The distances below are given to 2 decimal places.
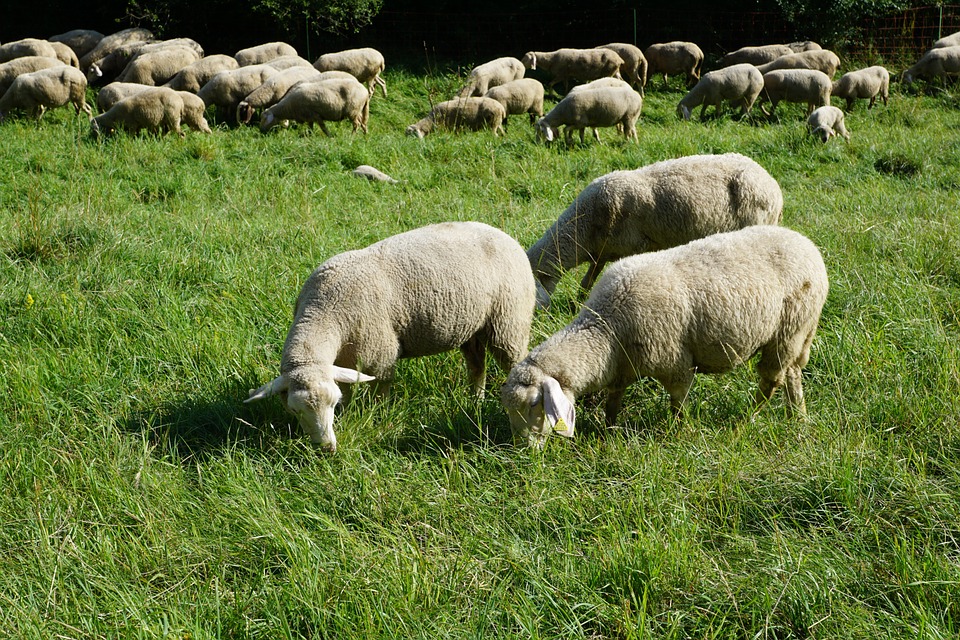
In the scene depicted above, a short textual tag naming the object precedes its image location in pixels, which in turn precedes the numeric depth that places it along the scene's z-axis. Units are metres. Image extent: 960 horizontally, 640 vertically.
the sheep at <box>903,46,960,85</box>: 17.09
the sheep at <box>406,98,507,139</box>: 13.13
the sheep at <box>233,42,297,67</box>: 16.34
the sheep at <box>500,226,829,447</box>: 4.05
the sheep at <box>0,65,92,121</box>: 12.65
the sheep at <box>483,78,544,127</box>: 14.08
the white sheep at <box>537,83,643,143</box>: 12.23
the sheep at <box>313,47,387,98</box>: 15.54
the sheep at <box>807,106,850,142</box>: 11.91
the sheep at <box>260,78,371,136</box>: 12.41
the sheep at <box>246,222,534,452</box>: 4.06
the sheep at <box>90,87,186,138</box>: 11.30
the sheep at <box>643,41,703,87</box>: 18.06
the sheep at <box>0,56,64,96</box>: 14.30
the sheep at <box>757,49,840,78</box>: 16.69
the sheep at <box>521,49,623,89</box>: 17.27
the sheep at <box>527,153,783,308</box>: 6.16
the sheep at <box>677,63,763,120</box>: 14.98
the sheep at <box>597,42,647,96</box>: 17.89
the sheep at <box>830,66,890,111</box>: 15.54
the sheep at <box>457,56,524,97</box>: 15.55
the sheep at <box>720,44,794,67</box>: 18.05
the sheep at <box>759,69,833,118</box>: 15.06
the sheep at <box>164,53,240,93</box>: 14.39
